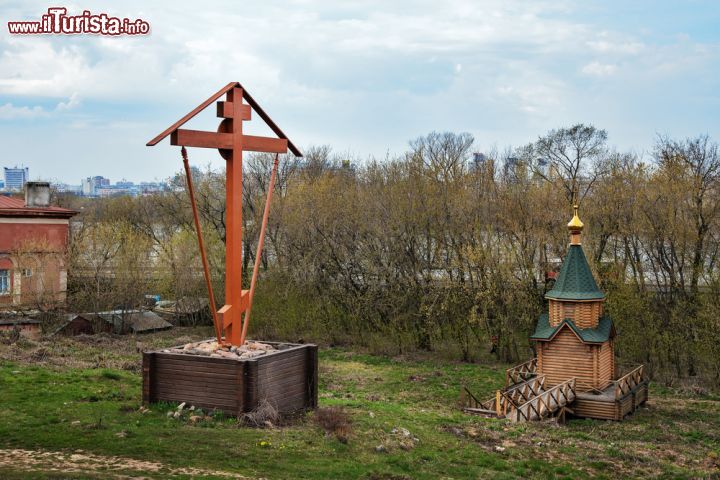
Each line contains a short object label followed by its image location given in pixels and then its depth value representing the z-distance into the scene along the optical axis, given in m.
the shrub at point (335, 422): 13.07
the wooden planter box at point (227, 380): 13.44
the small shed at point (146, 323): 33.06
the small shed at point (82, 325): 30.44
